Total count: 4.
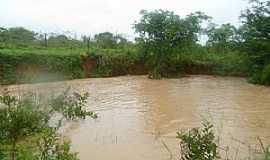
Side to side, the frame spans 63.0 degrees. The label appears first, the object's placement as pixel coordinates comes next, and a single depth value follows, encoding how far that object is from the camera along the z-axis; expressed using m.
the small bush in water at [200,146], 2.09
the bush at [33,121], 2.13
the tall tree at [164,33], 13.22
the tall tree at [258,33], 11.47
